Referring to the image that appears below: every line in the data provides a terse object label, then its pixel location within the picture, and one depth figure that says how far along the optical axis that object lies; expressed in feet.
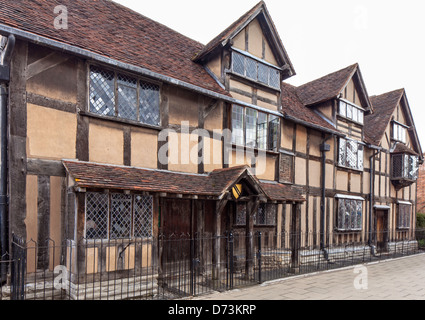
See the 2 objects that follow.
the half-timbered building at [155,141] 22.50
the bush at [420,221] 74.02
